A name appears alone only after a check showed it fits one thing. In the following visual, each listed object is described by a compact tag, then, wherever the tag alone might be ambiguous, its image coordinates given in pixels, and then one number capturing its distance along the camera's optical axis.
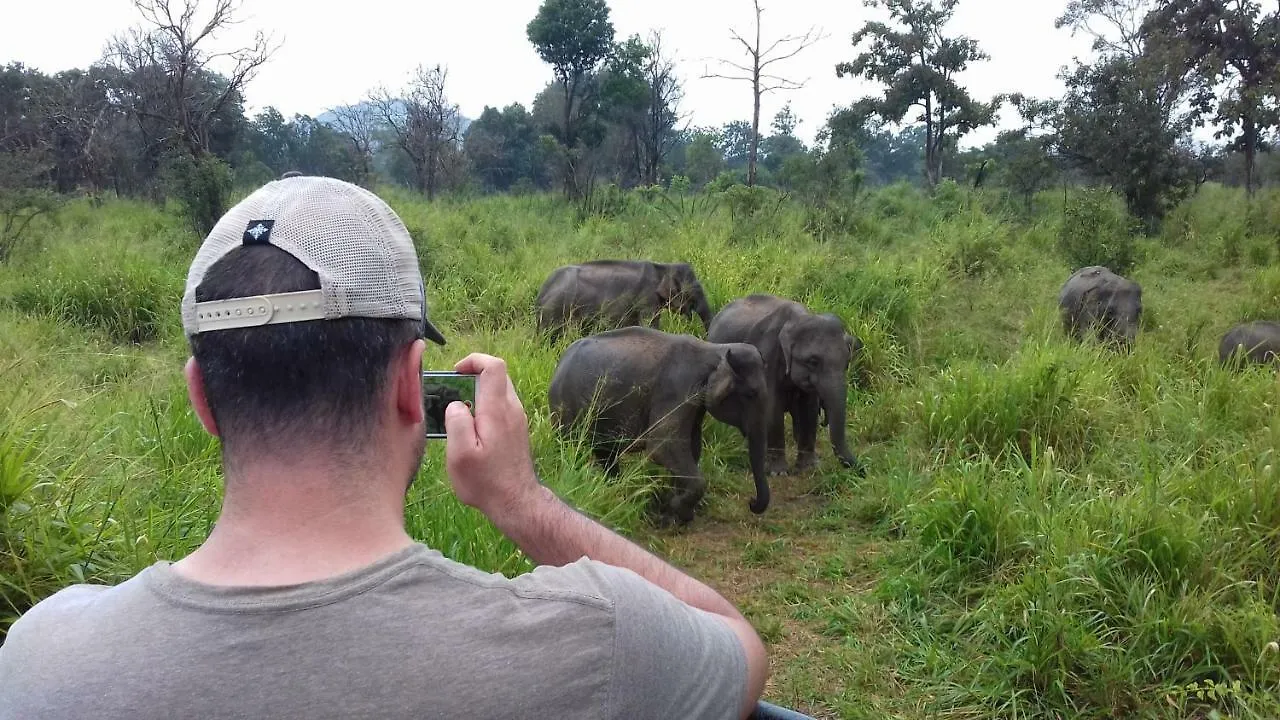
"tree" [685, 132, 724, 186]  27.61
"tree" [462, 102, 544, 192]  34.16
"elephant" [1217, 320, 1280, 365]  7.02
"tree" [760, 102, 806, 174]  43.03
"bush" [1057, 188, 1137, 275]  12.30
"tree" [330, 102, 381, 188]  26.73
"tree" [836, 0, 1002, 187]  24.05
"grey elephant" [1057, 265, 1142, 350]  8.62
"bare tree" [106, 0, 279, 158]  14.18
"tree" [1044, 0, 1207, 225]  16.61
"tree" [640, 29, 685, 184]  25.62
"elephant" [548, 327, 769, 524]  5.36
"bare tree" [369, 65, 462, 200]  24.52
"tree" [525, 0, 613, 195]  24.14
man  0.95
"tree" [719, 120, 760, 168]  52.75
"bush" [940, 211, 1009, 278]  11.73
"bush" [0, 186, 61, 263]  11.15
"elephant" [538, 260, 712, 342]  8.74
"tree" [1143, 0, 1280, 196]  16.55
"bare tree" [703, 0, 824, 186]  16.89
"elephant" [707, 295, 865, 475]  6.21
